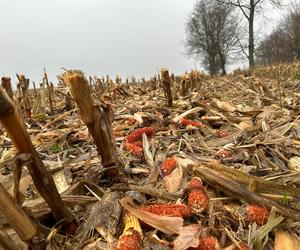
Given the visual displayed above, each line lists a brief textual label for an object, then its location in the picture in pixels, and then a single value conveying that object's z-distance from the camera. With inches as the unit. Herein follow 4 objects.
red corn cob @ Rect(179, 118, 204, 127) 89.1
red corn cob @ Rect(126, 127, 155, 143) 76.8
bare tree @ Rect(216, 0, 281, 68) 700.6
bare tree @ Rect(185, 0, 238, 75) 997.7
